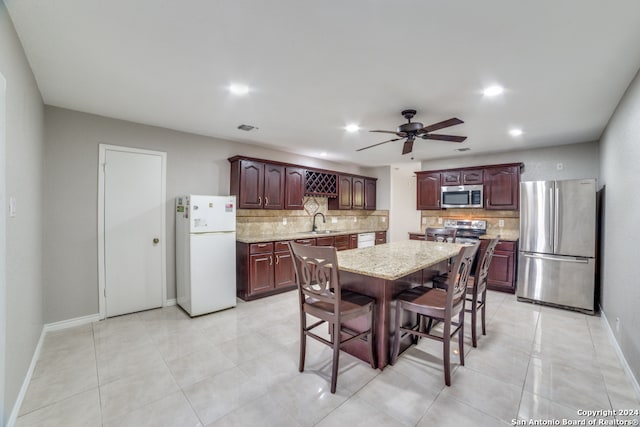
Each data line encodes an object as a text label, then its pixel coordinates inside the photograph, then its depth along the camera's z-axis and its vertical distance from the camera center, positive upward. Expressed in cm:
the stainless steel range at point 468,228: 484 -31
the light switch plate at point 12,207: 174 +1
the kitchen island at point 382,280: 210 -60
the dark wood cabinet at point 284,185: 424 +46
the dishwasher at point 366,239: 578 -61
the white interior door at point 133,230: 335 -25
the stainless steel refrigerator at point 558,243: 358 -43
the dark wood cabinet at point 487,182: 467 +54
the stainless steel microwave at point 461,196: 496 +28
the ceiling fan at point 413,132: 285 +83
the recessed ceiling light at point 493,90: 246 +111
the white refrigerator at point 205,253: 343 -56
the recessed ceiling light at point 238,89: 251 +113
